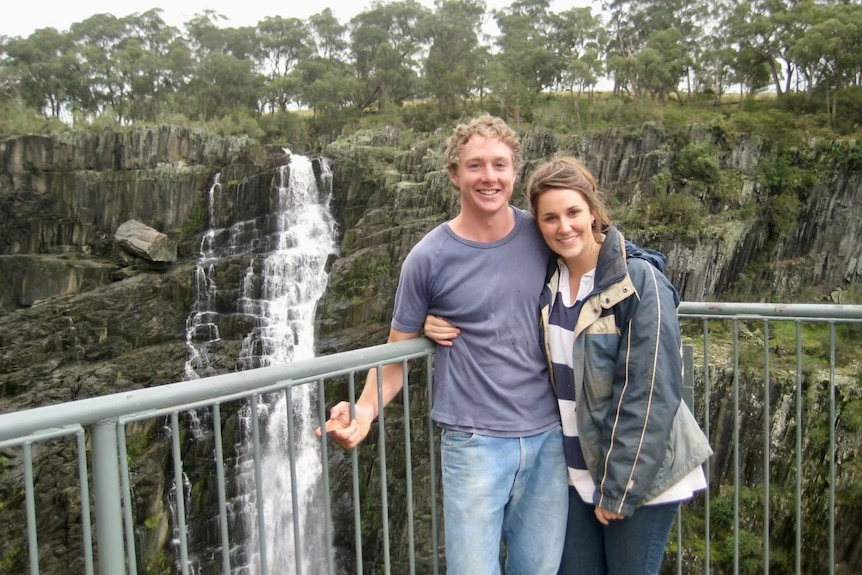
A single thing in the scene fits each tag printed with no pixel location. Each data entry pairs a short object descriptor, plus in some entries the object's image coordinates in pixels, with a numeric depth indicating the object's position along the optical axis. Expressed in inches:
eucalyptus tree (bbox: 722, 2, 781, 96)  874.1
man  83.1
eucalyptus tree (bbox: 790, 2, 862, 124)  721.6
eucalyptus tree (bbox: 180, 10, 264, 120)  1264.8
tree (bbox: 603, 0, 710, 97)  938.6
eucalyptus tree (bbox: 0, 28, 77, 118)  1256.2
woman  76.9
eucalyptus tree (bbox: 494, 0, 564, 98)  1061.8
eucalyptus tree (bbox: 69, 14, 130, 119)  1277.1
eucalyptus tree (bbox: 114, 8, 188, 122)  1266.0
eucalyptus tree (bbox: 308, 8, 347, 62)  1424.7
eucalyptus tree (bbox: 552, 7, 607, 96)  973.2
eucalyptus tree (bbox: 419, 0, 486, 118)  1093.9
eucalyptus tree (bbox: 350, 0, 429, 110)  1229.7
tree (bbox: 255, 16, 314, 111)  1448.1
